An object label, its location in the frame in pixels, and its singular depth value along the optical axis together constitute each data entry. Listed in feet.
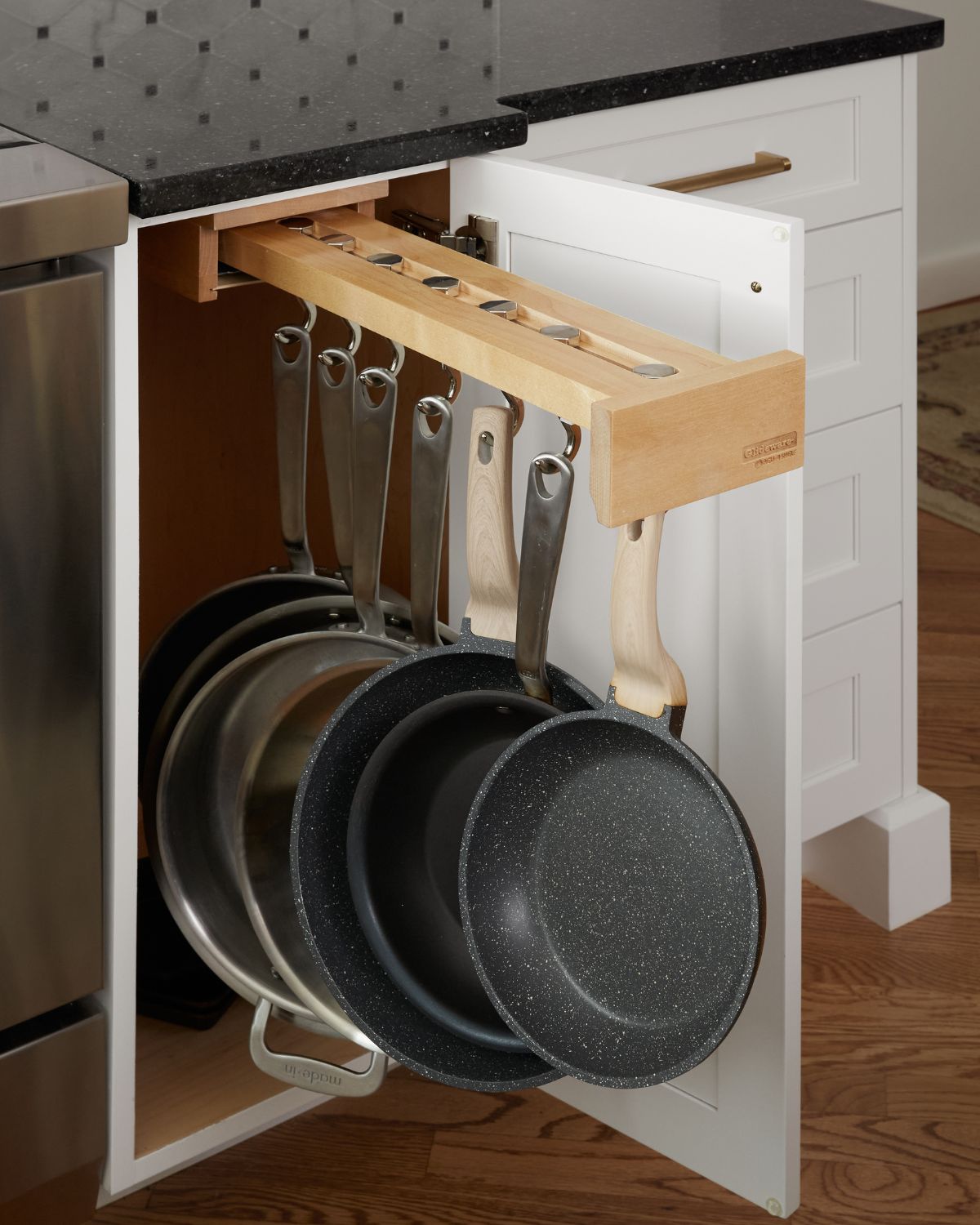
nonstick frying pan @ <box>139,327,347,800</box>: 8.59
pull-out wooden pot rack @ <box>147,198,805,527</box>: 7.27
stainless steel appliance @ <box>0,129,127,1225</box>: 7.62
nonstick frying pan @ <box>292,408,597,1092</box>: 8.15
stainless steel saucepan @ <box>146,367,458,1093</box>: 8.73
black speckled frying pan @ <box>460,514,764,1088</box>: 7.82
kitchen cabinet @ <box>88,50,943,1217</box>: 7.92
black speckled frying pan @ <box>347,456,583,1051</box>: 8.53
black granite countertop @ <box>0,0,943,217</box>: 8.06
